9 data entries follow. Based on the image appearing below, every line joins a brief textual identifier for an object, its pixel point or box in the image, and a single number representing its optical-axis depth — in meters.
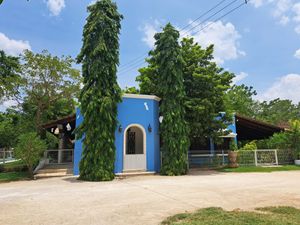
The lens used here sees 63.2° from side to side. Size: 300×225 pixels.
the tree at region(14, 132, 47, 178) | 13.13
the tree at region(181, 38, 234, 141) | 14.99
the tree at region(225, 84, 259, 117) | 36.22
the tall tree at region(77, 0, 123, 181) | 11.79
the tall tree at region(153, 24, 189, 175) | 13.66
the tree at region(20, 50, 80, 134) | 19.23
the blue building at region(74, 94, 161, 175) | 13.67
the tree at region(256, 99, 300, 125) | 44.13
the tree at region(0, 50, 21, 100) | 17.33
